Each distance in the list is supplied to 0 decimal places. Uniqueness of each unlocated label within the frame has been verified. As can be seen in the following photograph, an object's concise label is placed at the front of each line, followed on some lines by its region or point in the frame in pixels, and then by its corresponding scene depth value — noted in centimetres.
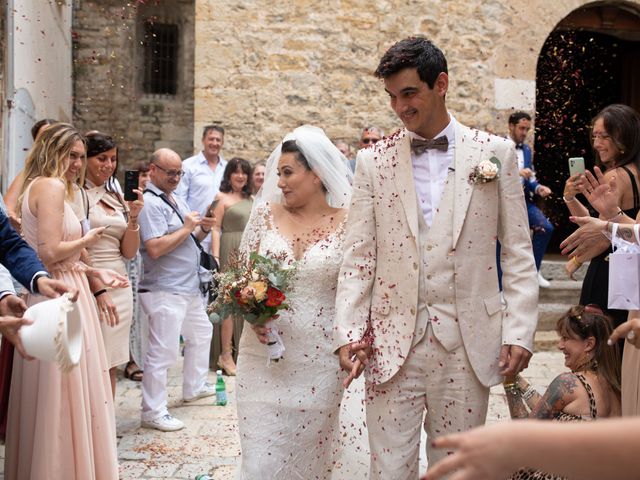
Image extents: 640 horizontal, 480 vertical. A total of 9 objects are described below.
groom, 343
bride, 445
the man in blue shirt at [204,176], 966
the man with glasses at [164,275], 664
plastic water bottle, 721
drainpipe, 791
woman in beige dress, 590
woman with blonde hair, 433
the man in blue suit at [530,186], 931
